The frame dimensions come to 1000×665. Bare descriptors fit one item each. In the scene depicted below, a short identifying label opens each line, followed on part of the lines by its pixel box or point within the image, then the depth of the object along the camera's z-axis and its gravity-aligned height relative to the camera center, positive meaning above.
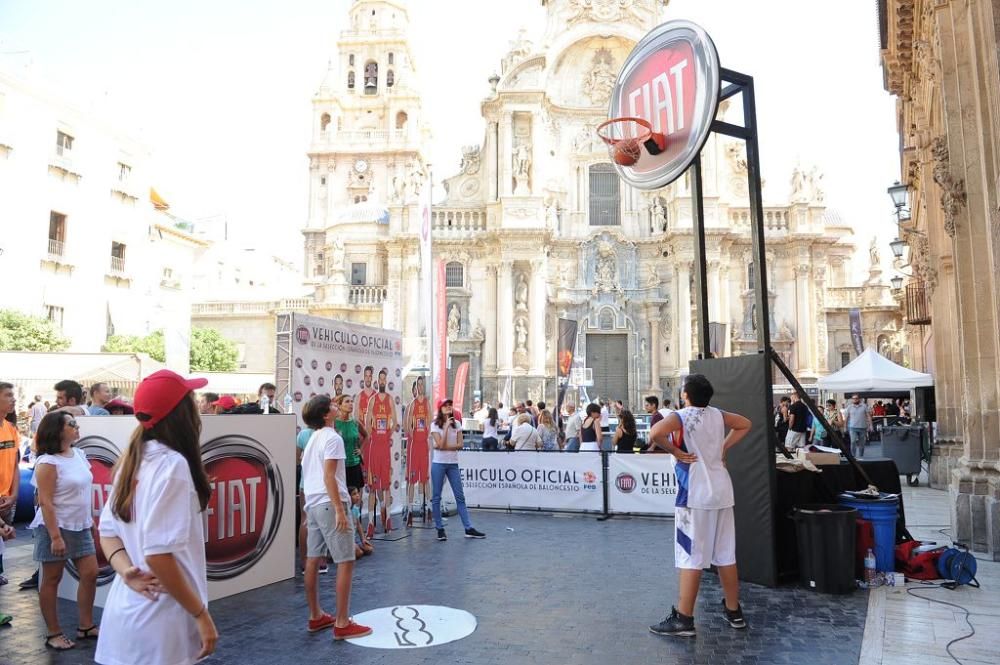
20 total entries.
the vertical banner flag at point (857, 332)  29.22 +2.55
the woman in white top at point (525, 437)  15.04 -0.93
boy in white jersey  5.62 -0.88
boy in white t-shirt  5.54 -0.95
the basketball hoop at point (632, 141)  7.87 +2.90
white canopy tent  17.97 +0.40
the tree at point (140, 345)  31.36 +2.24
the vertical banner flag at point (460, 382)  22.30 +0.38
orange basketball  8.17 +2.82
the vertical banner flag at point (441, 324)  16.42 +1.72
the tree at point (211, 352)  35.62 +2.16
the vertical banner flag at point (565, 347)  24.16 +1.61
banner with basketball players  9.87 +0.23
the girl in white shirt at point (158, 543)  2.64 -0.57
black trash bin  6.83 -1.52
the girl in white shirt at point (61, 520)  5.50 -1.01
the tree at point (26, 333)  25.39 +2.28
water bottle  7.09 -1.80
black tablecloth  7.23 -1.04
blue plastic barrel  7.12 -1.31
